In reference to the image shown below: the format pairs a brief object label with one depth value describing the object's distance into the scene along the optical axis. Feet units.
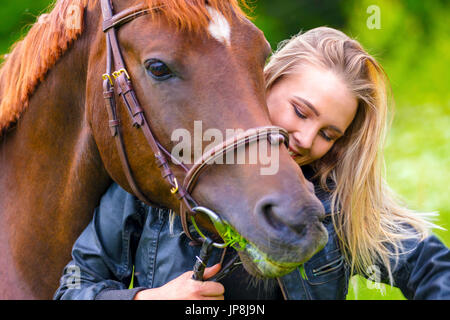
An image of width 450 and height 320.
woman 7.39
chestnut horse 6.69
